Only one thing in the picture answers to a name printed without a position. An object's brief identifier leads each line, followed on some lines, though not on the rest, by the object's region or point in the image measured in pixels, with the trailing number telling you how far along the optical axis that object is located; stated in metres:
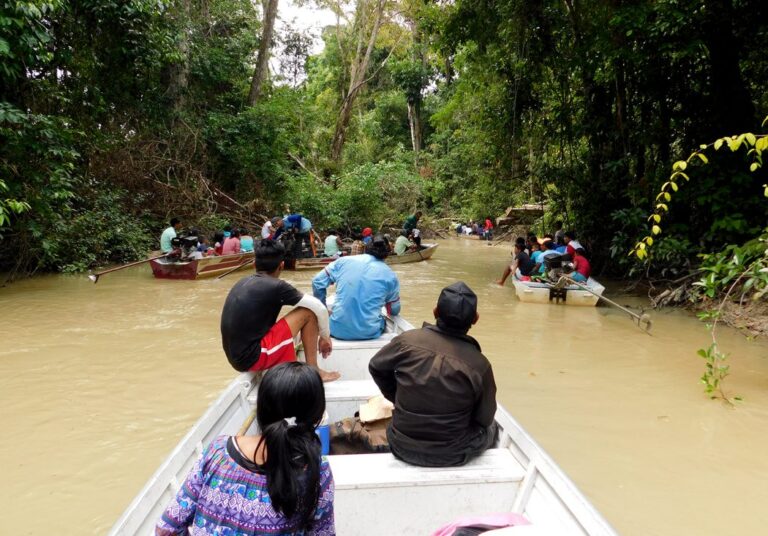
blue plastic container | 2.79
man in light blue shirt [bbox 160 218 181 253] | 11.01
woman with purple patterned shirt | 1.42
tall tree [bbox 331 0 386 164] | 20.56
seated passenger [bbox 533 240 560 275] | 9.23
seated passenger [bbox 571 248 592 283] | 8.93
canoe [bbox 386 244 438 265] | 13.89
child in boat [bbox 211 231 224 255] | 12.08
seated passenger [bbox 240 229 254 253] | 12.72
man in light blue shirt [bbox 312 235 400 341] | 4.38
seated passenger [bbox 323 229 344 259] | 13.00
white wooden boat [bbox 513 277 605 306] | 8.55
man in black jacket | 2.40
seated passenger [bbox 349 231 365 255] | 12.58
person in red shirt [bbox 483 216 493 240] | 23.34
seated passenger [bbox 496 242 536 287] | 9.73
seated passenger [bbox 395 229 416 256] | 14.27
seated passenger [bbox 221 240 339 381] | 3.40
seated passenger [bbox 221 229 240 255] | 11.86
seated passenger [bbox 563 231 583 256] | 9.52
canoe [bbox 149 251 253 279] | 10.47
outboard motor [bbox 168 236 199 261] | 10.87
